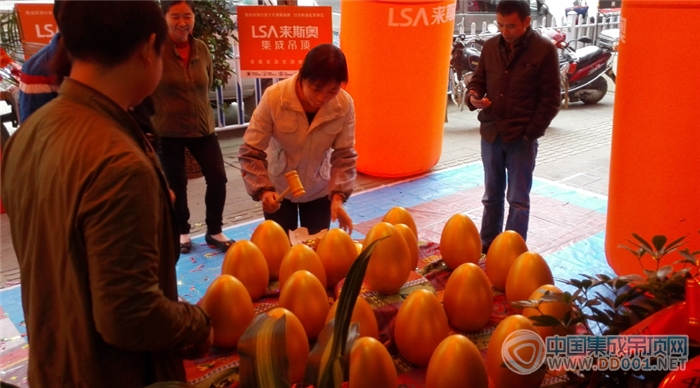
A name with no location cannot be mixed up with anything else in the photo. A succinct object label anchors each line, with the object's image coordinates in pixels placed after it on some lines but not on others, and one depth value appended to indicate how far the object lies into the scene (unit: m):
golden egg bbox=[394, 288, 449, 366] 1.22
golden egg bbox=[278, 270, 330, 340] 1.30
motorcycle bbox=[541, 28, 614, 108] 6.84
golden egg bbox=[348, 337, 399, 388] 1.07
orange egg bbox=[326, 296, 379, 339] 1.24
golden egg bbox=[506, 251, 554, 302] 1.37
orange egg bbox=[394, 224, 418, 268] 1.58
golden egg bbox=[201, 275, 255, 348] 1.27
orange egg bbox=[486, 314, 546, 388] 1.11
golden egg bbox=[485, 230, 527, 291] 1.50
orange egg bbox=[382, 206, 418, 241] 1.71
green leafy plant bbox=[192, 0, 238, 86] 3.94
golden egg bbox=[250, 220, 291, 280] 1.61
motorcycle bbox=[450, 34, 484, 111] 6.61
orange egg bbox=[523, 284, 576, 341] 1.19
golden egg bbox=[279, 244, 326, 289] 1.46
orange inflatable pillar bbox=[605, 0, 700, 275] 2.13
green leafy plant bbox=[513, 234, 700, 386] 0.97
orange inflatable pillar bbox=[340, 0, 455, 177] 4.06
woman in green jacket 2.85
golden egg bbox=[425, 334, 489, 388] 1.07
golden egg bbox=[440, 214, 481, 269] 1.60
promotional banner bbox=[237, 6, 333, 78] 3.65
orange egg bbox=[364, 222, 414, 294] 1.43
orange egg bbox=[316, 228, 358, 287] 1.53
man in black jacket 2.72
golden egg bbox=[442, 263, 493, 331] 1.32
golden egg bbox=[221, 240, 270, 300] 1.45
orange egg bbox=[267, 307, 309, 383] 1.18
